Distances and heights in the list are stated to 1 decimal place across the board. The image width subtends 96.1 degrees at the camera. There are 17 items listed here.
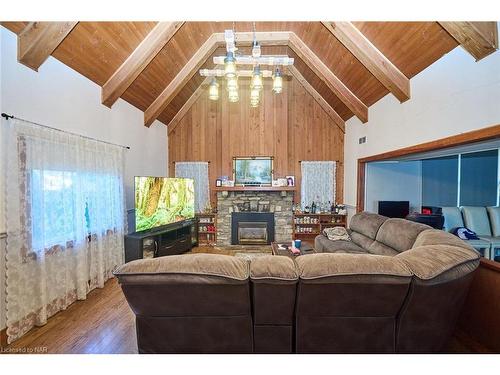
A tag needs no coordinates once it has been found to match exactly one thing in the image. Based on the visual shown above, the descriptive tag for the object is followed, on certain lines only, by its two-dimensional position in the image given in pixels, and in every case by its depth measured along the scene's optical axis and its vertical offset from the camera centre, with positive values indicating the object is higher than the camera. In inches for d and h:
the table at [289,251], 133.8 -42.5
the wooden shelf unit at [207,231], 225.7 -48.9
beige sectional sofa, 57.1 -31.6
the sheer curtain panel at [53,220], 84.4 -16.5
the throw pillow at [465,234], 126.0 -29.9
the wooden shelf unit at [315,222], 221.0 -39.6
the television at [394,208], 190.7 -23.0
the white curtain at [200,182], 231.3 +0.7
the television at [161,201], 151.9 -13.9
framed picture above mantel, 226.4 +12.5
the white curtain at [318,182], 227.1 -0.1
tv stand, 146.6 -42.2
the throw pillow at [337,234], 156.2 -37.1
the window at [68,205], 92.7 -10.6
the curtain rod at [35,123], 81.4 +24.9
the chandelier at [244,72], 109.9 +62.6
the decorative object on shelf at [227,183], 225.9 -0.4
